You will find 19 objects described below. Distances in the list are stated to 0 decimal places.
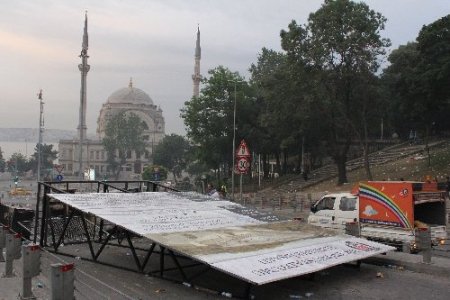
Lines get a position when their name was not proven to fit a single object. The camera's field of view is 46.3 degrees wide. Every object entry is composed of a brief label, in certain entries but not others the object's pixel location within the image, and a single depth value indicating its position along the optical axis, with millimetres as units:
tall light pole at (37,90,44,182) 57156
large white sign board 8742
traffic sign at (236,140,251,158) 24173
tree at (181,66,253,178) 58406
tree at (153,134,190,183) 114625
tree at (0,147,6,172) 152350
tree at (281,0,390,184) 38938
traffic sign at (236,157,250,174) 24297
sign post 24234
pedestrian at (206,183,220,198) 24797
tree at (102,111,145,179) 128500
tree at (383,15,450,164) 40375
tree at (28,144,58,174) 140125
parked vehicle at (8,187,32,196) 52088
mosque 143725
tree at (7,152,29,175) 142300
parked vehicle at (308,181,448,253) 14359
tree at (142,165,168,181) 83675
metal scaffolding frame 10198
